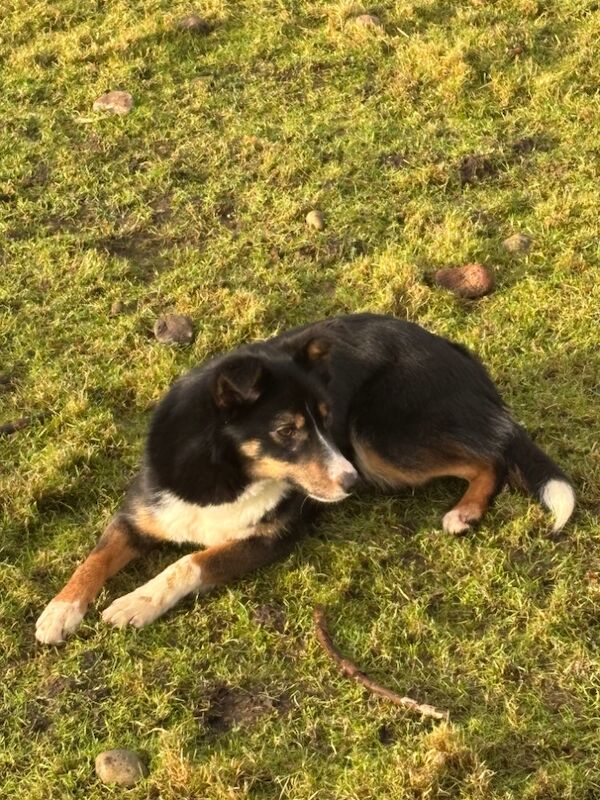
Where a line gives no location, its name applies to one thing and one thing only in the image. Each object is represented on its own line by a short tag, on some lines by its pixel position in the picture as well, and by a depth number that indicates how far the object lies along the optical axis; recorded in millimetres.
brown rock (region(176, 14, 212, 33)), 7555
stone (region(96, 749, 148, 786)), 3068
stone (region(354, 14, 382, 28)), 7426
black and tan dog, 3590
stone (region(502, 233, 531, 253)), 5602
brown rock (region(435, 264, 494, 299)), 5312
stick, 3270
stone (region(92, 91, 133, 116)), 6863
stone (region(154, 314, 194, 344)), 5066
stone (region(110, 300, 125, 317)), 5293
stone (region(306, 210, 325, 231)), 5828
